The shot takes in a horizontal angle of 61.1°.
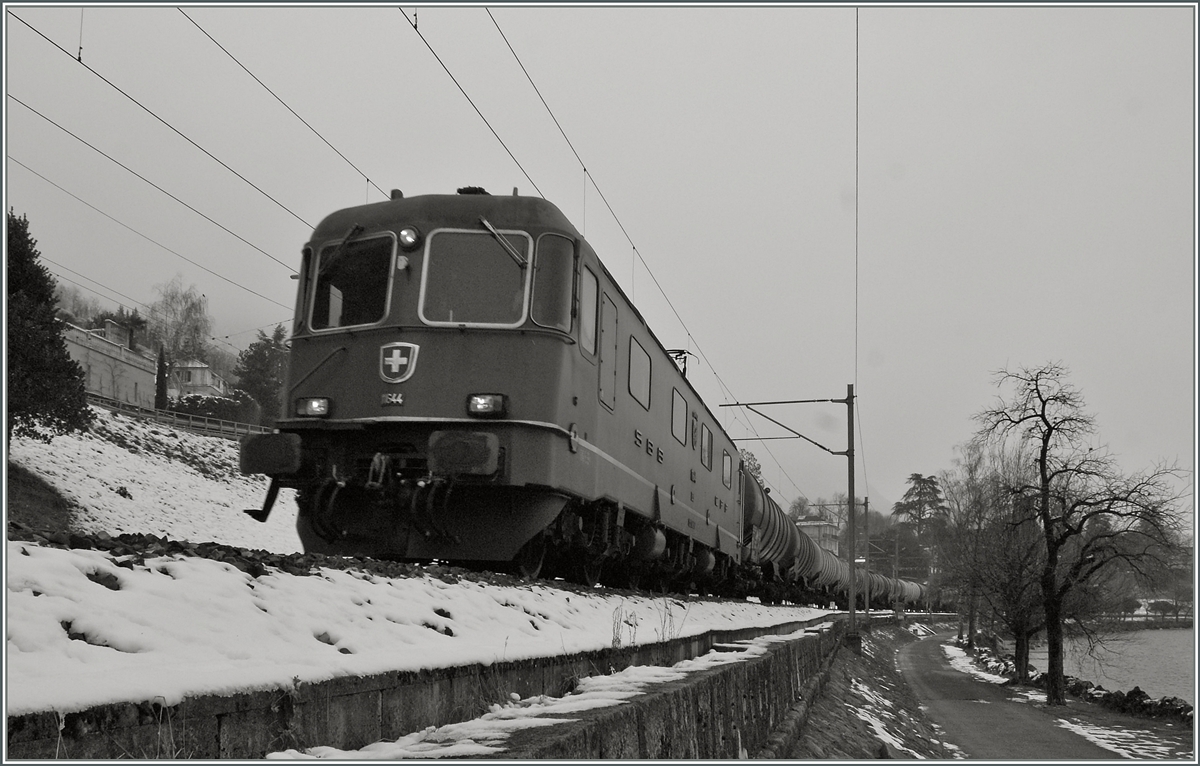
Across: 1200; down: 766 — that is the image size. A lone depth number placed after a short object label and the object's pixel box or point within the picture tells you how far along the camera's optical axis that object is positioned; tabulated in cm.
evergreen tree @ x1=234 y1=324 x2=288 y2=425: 5288
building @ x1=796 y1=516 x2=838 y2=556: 8044
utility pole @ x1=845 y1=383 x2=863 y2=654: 2453
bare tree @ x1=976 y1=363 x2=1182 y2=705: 2294
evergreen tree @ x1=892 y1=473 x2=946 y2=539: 9400
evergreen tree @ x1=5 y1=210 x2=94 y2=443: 2583
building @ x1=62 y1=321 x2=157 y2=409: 4219
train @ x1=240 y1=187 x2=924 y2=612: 821
